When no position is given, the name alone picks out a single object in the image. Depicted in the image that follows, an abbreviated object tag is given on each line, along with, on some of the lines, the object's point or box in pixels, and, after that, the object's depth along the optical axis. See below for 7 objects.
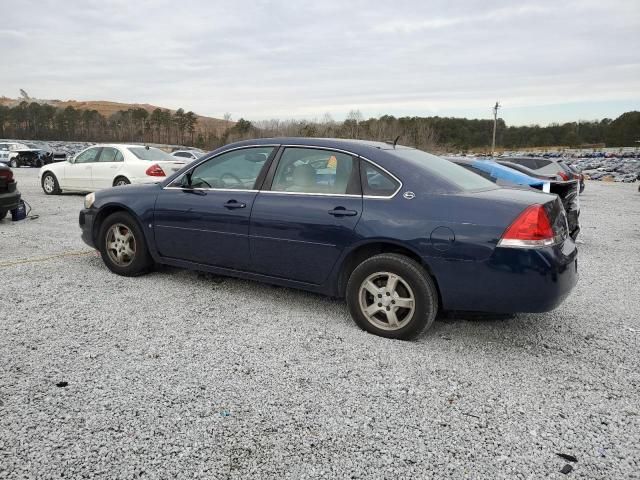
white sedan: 11.52
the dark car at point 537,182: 6.39
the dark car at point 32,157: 29.22
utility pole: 83.56
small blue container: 8.73
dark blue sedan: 3.28
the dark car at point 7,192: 8.01
